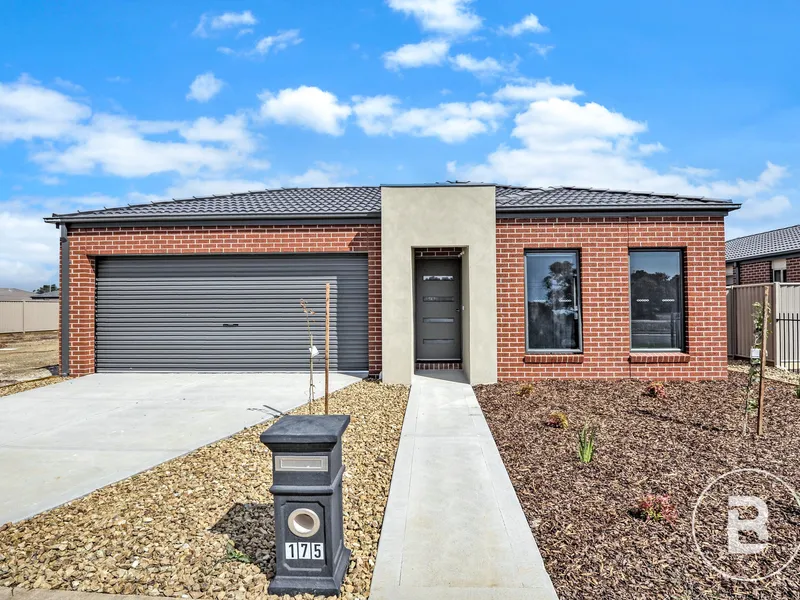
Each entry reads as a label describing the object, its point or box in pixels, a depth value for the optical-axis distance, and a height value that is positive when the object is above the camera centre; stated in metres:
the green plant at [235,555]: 3.18 -1.71
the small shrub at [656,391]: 7.64 -1.48
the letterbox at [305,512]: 2.85 -1.28
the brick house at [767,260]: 17.11 +1.51
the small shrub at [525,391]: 7.93 -1.52
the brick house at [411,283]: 9.07 +0.36
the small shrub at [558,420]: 5.95 -1.52
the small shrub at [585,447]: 4.76 -1.49
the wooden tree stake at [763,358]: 5.35 -0.66
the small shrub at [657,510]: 3.56 -1.60
